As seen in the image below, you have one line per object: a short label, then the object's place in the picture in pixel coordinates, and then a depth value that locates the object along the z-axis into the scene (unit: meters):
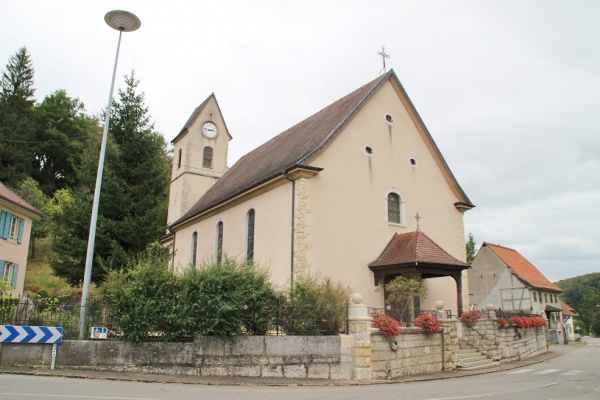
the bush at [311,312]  11.66
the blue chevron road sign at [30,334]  10.66
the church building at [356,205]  17.02
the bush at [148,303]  11.12
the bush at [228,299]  11.13
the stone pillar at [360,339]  11.38
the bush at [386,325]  12.17
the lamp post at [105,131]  11.81
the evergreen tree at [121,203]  20.02
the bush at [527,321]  19.50
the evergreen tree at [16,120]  40.72
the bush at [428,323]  13.64
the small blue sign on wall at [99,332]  11.20
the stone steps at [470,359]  15.48
